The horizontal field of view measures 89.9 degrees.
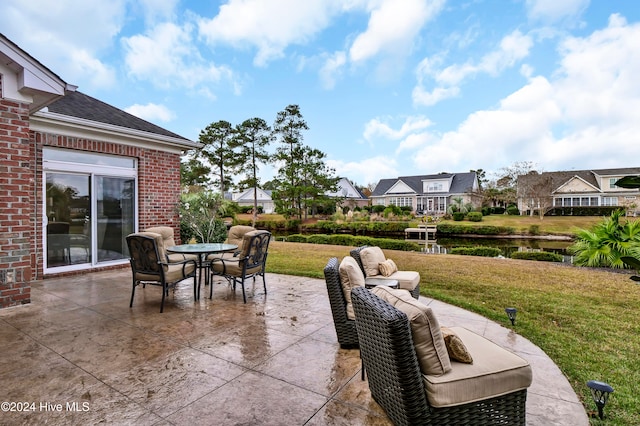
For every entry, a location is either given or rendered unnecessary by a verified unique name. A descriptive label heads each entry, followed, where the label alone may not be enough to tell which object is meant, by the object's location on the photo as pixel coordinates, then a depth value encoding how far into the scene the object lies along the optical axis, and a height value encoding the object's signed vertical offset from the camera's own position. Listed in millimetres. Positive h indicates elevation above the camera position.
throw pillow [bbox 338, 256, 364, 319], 3035 -616
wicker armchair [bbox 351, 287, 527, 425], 1708 -984
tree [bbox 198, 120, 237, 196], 27719 +6090
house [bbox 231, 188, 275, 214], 43031 +2223
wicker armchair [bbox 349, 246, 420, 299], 4391 -894
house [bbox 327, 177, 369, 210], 36094 +2213
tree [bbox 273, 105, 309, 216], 26719 +6114
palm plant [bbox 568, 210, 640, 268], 7961 -836
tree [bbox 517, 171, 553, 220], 26500 +1714
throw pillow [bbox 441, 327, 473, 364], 1911 -818
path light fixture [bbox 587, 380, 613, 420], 2078 -1223
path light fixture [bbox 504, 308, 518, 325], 3822 -1208
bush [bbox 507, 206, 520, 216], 31047 +31
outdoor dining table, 4883 -510
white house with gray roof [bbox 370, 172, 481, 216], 33938 +2380
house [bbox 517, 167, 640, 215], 26875 +1996
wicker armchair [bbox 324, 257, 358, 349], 3054 -924
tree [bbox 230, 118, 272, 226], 27531 +6015
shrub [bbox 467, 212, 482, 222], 25797 -371
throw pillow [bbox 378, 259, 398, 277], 4598 -787
